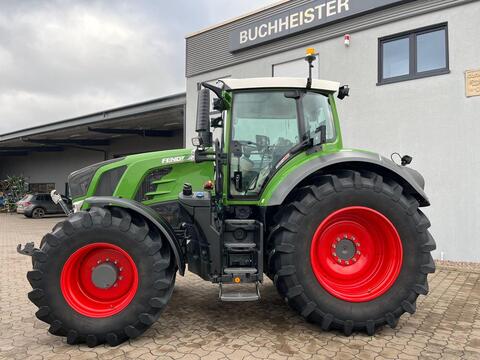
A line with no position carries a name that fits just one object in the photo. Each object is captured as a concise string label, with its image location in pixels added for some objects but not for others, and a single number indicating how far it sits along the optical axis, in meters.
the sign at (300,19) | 8.81
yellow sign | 7.51
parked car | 21.72
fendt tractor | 3.65
